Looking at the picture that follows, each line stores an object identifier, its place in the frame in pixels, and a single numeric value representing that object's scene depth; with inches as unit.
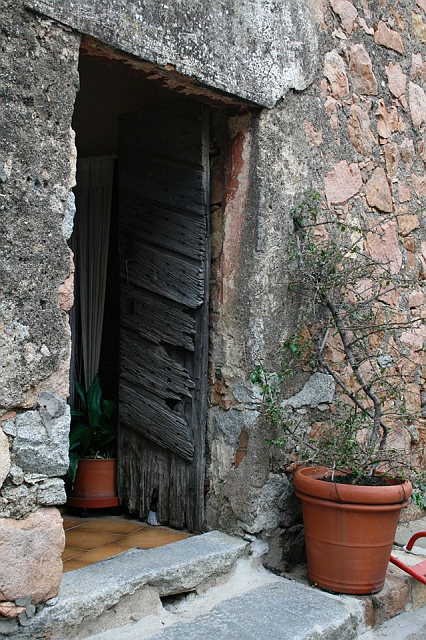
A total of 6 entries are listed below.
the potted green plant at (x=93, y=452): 146.2
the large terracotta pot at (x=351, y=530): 110.8
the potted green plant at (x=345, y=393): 112.8
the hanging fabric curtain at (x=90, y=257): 167.9
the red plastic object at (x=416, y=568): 118.0
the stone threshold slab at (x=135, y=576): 92.7
